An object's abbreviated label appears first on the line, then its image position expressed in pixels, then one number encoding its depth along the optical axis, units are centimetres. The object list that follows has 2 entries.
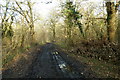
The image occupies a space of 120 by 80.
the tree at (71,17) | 2011
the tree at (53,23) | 5067
